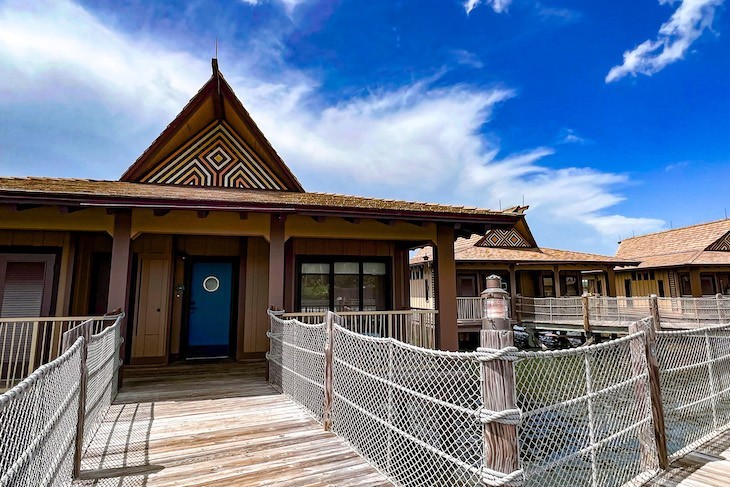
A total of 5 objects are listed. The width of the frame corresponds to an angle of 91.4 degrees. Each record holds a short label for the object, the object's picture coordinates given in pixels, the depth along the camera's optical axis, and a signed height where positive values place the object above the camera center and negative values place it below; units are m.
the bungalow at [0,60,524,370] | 6.09 +1.00
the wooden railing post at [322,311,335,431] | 4.09 -0.98
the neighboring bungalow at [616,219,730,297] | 20.09 +1.11
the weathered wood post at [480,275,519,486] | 2.19 -0.66
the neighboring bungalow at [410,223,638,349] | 17.94 +1.00
